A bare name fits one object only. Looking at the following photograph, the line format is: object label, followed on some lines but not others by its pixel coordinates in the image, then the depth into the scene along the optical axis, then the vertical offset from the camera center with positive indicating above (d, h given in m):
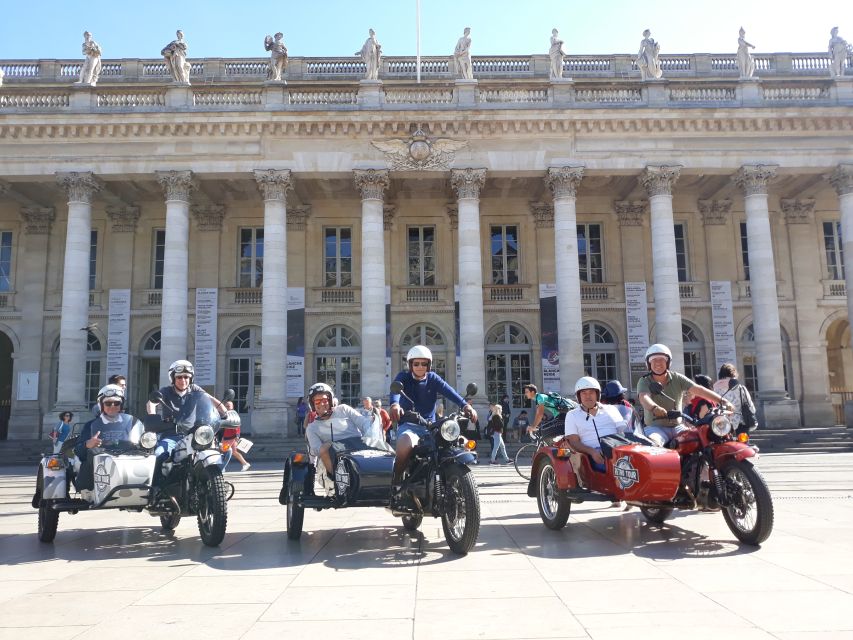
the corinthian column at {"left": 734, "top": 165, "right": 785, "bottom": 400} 22.33 +3.52
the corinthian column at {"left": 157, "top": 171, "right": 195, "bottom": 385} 21.86 +4.26
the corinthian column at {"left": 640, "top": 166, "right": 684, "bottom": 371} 22.28 +4.26
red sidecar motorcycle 6.18 -0.81
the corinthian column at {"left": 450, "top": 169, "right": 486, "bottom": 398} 21.86 +3.84
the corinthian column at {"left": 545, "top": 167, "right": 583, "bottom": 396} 22.06 +3.84
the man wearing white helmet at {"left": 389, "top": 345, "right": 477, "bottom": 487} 6.63 +0.06
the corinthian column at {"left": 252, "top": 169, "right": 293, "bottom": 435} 21.66 +3.13
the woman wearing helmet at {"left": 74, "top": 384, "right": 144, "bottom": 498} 7.13 -0.30
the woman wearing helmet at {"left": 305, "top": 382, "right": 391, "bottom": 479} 7.12 -0.31
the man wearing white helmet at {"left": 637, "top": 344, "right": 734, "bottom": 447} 7.08 -0.02
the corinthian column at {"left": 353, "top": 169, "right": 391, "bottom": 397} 21.97 +3.79
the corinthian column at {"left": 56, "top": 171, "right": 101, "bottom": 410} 21.66 +3.50
